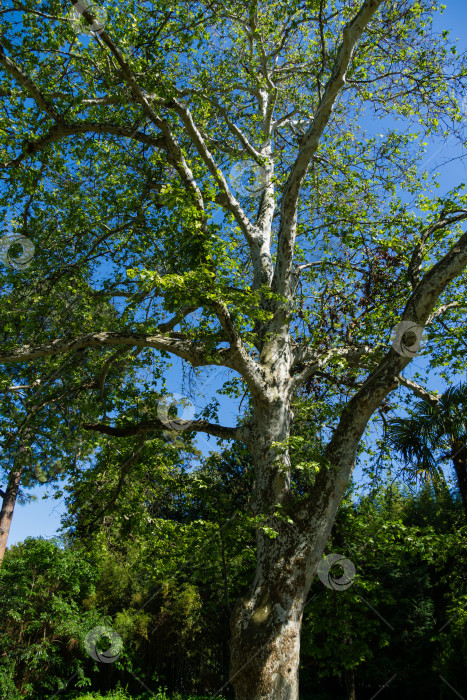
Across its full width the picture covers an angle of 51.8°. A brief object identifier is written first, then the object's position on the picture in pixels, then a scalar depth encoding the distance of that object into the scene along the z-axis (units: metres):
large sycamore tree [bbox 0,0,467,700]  4.67
